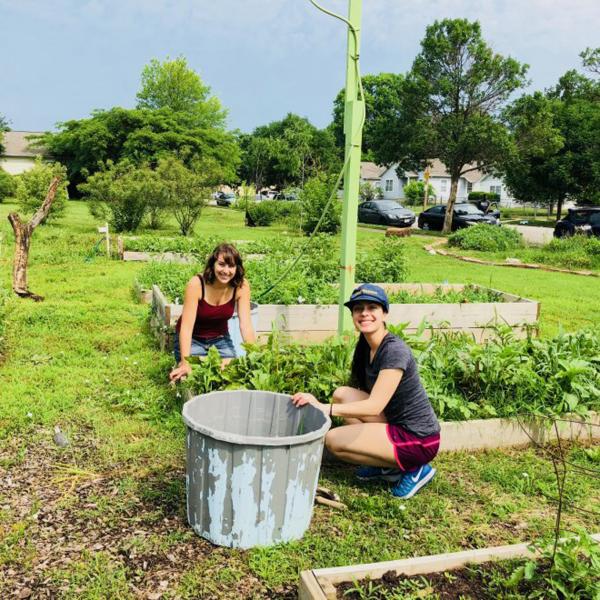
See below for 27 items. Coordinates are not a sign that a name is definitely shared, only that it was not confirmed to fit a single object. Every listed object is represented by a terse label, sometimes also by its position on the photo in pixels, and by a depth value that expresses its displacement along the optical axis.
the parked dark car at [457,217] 24.64
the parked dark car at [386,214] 26.80
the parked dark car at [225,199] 43.62
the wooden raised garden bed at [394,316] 6.20
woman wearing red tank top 4.22
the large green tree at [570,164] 30.70
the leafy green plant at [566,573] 2.20
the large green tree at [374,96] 62.78
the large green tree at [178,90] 53.41
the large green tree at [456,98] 22.86
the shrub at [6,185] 33.75
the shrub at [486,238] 17.09
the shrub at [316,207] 19.53
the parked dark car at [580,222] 18.69
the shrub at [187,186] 16.95
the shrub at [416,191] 51.99
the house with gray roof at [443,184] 62.09
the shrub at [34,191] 18.09
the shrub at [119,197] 16.17
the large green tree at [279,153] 53.69
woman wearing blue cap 3.15
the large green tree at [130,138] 37.05
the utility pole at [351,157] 4.27
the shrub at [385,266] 8.19
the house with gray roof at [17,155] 57.94
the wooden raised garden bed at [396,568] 2.30
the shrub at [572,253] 14.12
